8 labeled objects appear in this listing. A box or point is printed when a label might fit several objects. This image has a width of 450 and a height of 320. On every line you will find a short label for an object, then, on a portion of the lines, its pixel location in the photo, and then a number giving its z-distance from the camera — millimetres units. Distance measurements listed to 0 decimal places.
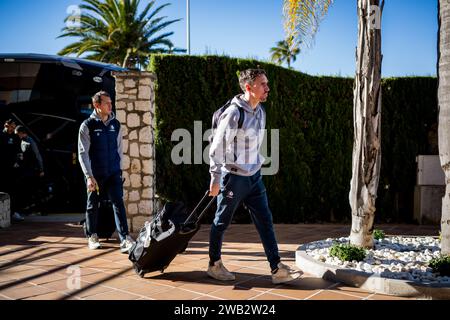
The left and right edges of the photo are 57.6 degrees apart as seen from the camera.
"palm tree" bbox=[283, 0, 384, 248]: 4418
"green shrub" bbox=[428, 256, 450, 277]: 3541
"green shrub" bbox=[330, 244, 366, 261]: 3998
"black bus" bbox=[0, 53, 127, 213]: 9133
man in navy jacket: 4914
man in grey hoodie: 3506
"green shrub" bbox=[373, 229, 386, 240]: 5180
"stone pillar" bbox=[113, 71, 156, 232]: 6484
